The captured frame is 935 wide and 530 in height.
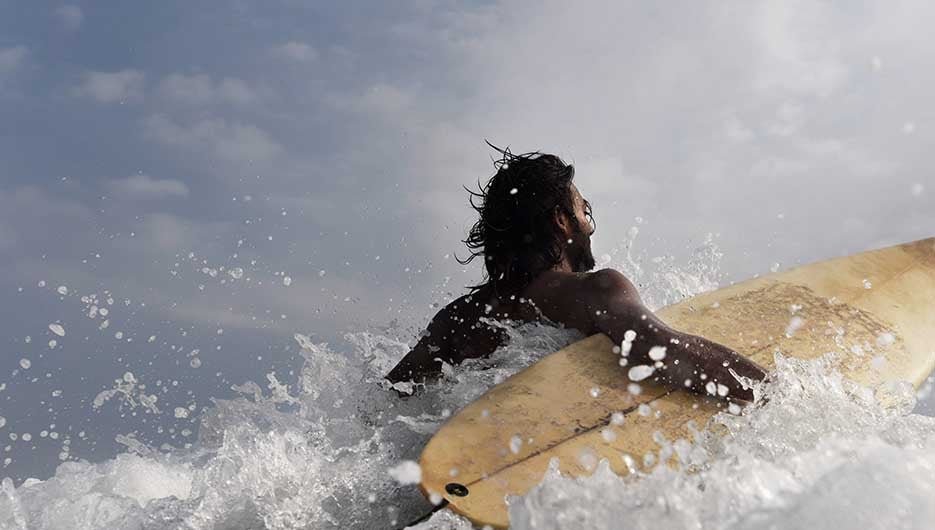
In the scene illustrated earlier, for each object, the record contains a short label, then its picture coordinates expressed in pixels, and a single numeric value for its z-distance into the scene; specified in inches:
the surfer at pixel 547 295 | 116.0
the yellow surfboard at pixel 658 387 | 106.1
